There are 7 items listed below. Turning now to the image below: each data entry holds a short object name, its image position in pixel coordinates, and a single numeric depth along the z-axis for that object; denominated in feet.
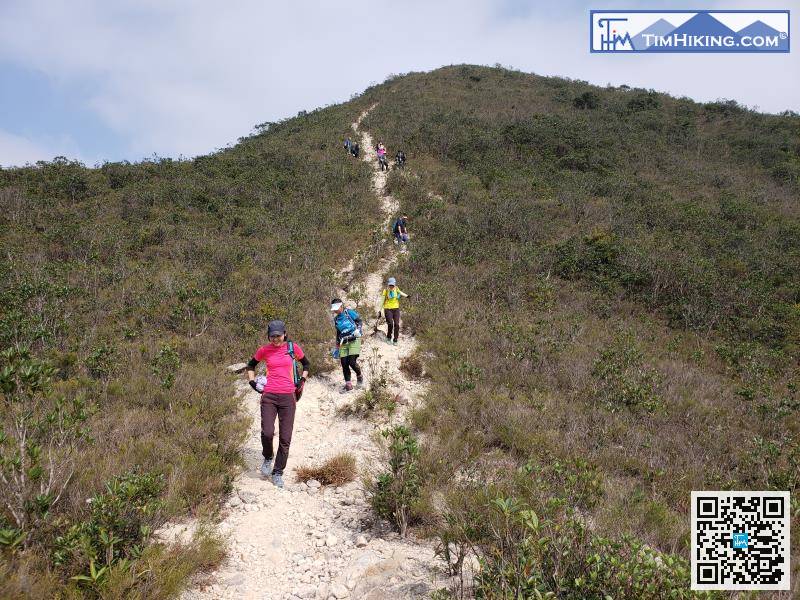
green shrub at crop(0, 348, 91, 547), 10.10
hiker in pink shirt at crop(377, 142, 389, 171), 77.87
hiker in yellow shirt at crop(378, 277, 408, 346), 29.94
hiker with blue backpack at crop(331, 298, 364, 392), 23.58
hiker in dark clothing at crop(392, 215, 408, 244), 49.65
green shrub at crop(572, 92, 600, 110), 115.55
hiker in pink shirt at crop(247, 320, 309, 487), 16.19
